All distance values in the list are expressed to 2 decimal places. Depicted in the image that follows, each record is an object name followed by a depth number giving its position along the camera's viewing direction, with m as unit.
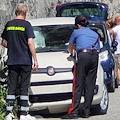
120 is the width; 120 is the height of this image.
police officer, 14.12
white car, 13.93
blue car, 17.58
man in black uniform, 13.43
